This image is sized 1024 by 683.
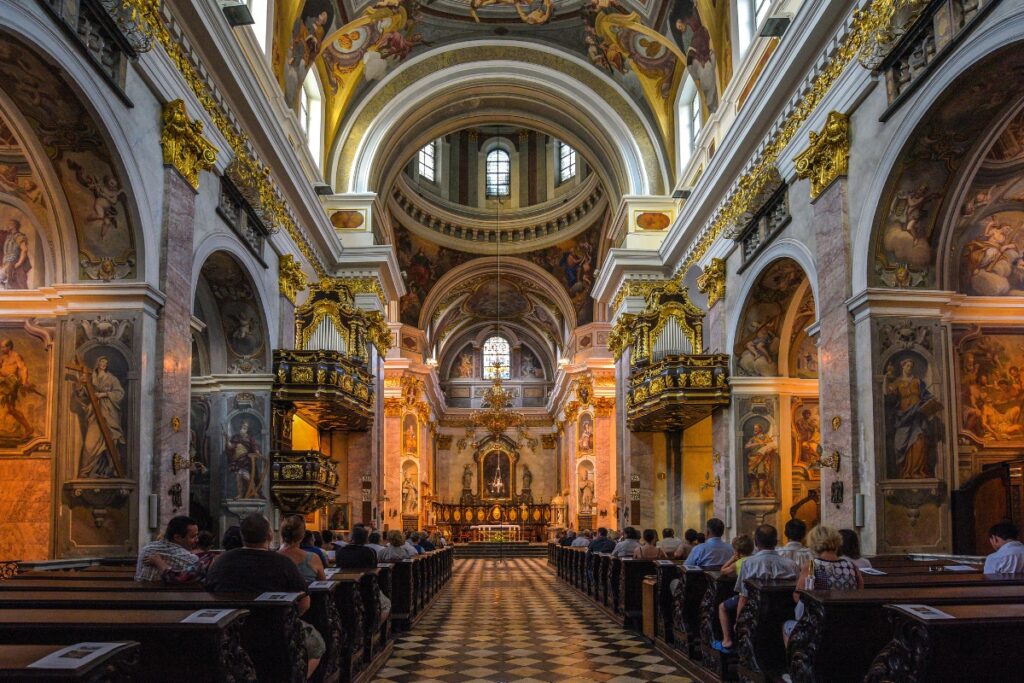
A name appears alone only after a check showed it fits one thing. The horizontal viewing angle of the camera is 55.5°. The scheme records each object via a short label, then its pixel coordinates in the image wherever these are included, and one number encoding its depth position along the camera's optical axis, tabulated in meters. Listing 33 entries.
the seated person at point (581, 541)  19.31
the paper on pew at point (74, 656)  2.81
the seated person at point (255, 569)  5.11
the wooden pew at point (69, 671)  2.74
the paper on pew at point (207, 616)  3.97
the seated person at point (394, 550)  11.20
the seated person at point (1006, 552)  6.28
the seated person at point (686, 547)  10.66
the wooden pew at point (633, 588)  10.71
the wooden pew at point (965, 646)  3.87
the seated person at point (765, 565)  6.27
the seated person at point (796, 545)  6.66
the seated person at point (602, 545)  14.45
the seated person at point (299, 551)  6.36
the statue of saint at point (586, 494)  33.12
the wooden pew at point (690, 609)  7.96
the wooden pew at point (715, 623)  6.93
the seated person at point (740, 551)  7.17
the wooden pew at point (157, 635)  3.85
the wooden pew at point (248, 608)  4.64
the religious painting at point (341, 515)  19.55
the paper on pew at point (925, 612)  3.90
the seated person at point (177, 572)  5.89
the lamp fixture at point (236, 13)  11.70
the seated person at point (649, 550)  11.23
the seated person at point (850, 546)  5.95
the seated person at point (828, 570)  5.42
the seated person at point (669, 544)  12.05
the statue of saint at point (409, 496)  33.88
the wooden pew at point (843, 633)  4.87
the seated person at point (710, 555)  8.45
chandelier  30.95
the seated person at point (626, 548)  11.98
